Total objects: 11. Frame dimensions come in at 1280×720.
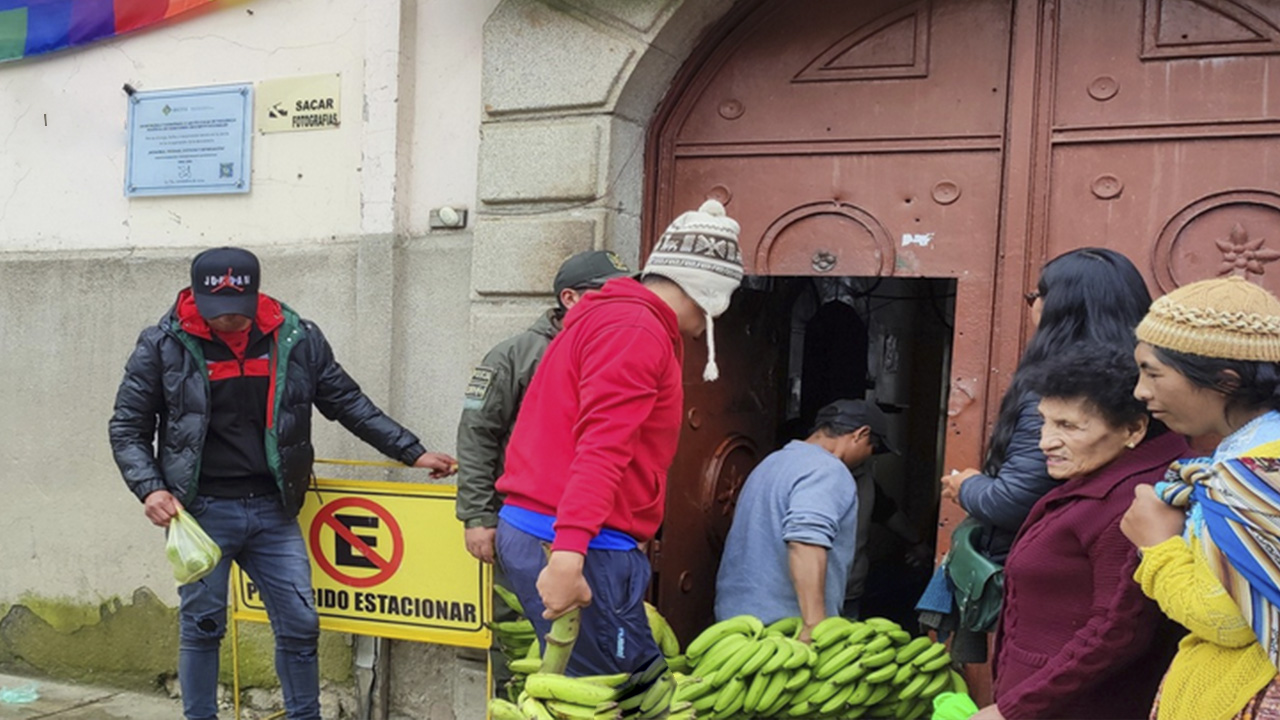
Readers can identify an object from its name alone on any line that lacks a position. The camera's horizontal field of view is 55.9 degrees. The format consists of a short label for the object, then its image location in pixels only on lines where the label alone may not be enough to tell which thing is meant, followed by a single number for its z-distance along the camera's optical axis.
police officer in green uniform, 4.35
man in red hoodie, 2.92
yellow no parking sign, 4.72
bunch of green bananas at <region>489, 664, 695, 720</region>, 2.92
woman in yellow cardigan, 2.21
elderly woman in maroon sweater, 2.67
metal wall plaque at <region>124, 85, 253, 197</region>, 5.43
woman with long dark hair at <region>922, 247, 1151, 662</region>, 3.21
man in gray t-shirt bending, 4.12
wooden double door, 4.04
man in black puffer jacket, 4.35
